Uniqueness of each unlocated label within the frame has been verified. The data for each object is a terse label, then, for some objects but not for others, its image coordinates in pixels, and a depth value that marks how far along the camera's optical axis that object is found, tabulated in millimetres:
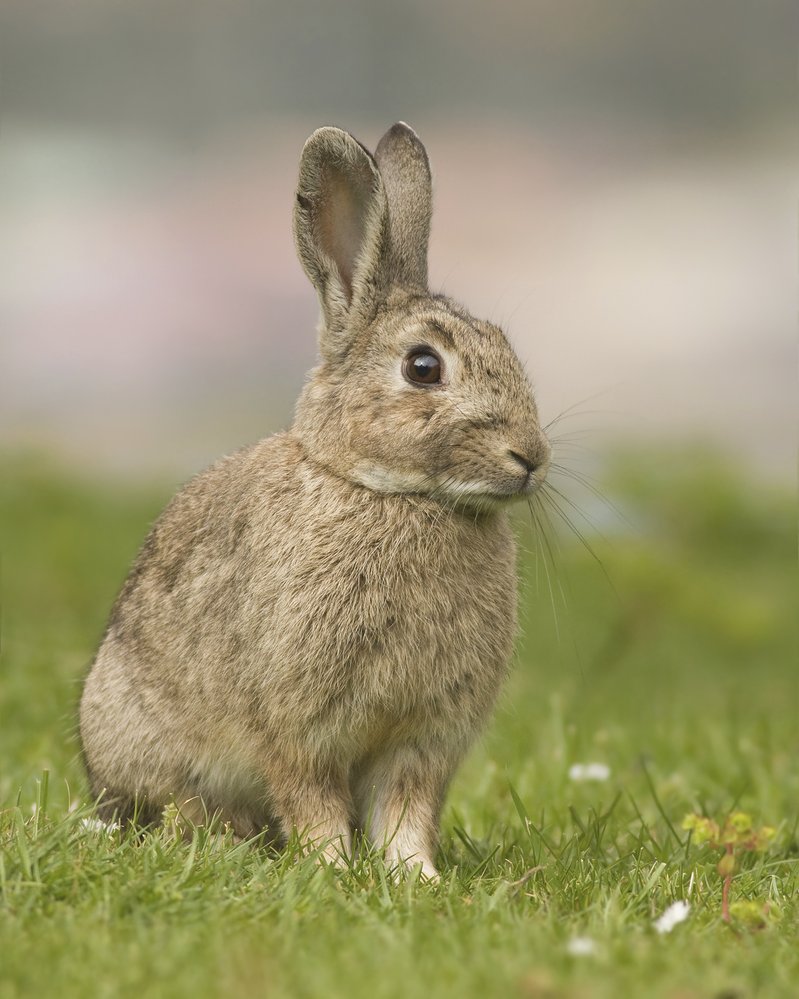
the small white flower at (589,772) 11641
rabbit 9086
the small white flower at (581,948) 6402
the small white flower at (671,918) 7375
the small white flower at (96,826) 8305
